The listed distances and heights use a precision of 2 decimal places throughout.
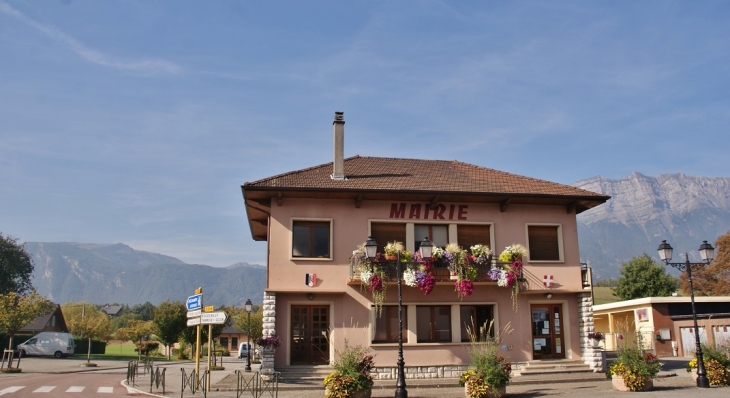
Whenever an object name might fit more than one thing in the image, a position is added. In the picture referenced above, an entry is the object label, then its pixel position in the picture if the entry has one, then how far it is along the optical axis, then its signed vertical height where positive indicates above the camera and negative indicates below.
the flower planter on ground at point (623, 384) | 17.92 -1.64
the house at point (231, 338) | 86.36 -1.23
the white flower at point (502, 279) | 22.17 +1.68
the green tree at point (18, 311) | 35.11 +1.15
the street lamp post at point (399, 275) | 16.44 +1.44
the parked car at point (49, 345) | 47.28 -1.07
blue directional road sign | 17.56 +0.77
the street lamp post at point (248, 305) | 34.34 +1.32
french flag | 21.84 +1.67
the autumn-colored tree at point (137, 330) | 51.43 -0.01
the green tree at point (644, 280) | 65.50 +4.78
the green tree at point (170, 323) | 53.12 +0.56
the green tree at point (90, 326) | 44.85 +0.34
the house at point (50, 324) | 63.06 +0.68
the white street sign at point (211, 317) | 17.20 +0.33
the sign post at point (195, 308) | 17.31 +0.58
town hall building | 21.86 +2.10
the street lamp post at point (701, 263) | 18.47 +1.96
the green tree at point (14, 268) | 65.75 +6.71
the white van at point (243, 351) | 55.50 -1.99
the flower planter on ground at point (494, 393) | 17.02 -1.78
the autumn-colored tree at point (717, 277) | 61.22 +4.88
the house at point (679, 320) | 35.81 +0.31
